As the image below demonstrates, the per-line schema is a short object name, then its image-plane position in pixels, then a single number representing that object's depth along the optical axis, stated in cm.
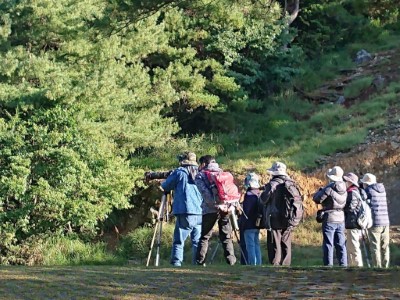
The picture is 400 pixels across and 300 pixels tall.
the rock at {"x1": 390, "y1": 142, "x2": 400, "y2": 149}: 2167
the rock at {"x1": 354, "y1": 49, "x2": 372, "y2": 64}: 3166
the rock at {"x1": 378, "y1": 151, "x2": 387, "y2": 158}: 2151
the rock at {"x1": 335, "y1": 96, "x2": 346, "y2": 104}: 2870
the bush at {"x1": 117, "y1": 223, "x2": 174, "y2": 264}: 1905
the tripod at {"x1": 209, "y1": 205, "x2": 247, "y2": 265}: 1206
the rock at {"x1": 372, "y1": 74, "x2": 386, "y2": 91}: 2867
